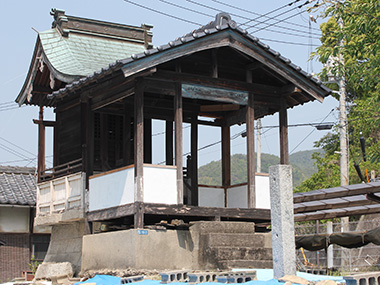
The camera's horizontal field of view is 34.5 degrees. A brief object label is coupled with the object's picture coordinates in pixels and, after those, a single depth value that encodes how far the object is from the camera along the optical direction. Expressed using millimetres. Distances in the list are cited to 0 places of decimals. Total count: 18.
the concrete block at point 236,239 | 13914
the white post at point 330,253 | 21781
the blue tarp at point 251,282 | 11758
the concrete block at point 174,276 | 11609
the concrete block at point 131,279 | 12258
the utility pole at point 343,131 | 25250
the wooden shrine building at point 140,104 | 14344
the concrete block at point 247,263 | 13586
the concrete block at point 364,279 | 9383
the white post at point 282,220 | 10680
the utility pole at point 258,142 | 35544
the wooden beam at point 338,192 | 12883
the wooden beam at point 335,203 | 14821
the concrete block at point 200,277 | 11180
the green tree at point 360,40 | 15328
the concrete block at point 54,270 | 15812
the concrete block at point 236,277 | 10859
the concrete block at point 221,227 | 14232
